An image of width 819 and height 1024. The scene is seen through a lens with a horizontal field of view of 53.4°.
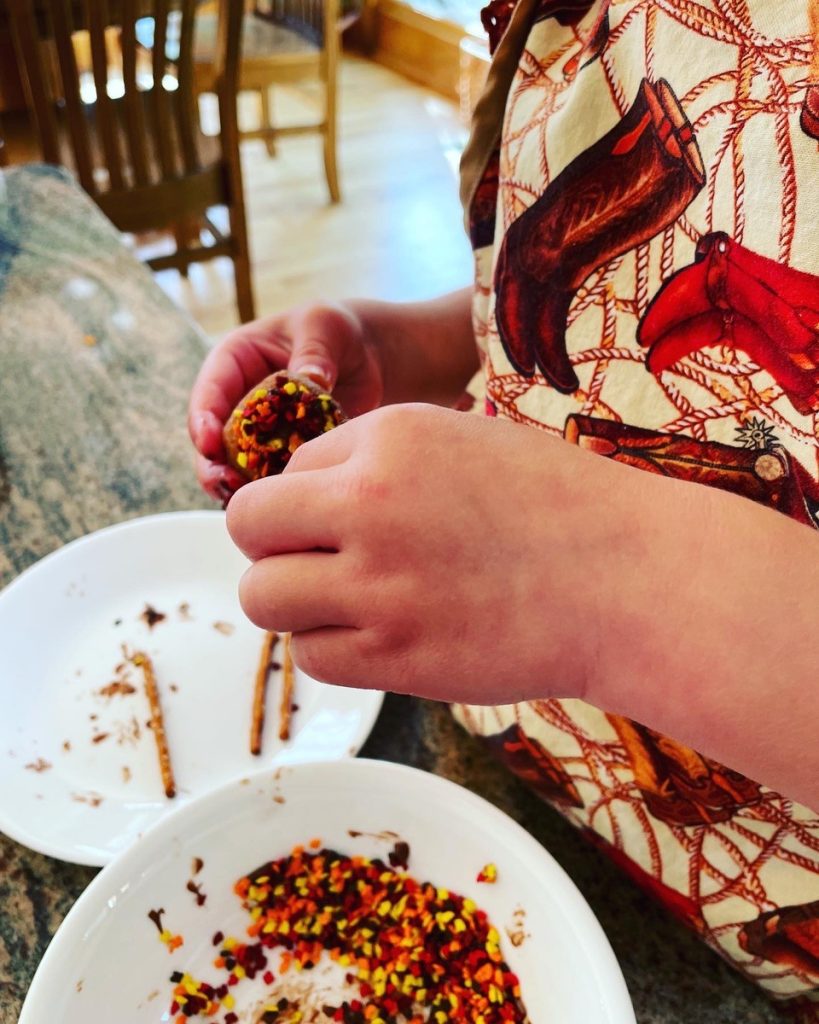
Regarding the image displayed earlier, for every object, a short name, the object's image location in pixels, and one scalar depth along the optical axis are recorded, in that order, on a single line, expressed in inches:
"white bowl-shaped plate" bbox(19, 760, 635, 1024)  17.5
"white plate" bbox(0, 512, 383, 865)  22.9
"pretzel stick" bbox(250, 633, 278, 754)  24.5
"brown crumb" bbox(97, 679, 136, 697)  25.9
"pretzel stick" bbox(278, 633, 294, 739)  24.7
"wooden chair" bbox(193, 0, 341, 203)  117.6
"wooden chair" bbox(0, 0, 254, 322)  68.0
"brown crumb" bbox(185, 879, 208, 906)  20.0
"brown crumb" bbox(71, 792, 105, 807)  22.9
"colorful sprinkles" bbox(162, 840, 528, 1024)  18.8
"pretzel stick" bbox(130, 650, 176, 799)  23.4
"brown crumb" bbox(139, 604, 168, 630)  28.6
